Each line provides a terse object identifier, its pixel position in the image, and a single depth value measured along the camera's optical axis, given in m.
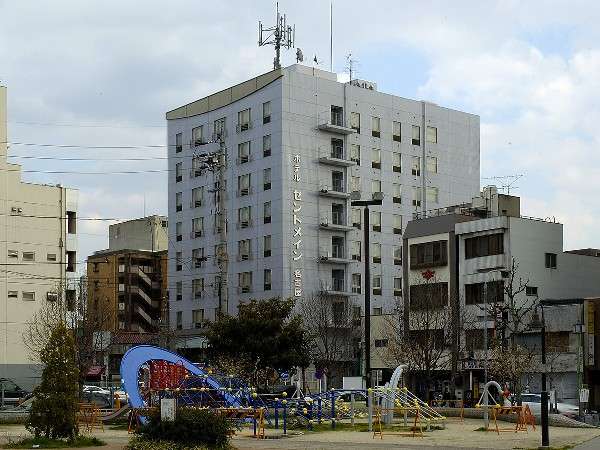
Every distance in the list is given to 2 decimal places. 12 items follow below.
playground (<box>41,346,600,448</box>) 36.53
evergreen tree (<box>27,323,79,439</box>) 30.39
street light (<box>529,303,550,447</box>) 29.11
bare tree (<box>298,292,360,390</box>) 85.94
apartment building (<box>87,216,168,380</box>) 122.00
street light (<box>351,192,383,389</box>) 40.75
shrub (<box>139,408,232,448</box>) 25.33
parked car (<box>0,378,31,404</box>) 65.96
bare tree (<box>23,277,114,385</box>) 70.69
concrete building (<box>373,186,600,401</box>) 70.88
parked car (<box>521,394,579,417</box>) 54.50
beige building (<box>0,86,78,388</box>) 86.44
